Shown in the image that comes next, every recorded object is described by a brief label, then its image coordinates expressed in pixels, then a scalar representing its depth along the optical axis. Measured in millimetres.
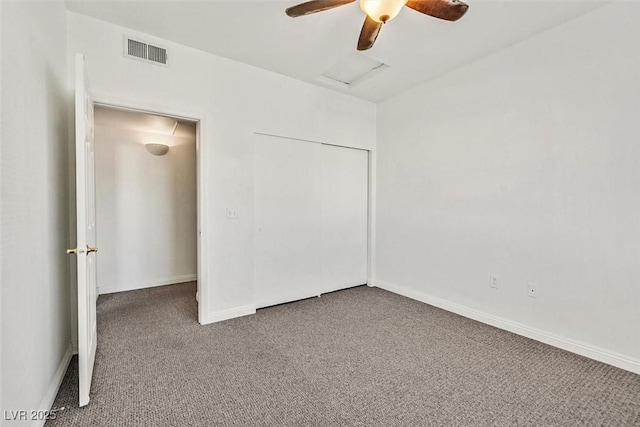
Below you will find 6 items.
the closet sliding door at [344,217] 3809
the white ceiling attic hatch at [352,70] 3021
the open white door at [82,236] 1650
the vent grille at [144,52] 2439
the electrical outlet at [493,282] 2836
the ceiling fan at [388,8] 1705
